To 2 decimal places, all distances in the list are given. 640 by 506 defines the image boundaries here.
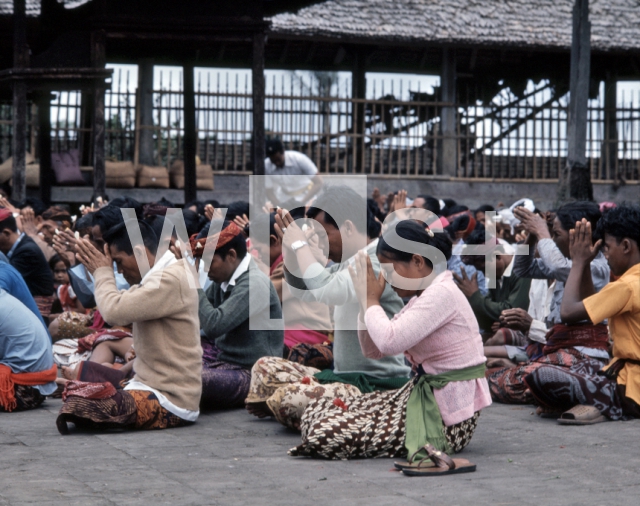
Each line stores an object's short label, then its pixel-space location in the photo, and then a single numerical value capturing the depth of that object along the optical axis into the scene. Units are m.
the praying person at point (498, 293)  7.70
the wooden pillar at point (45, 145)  12.91
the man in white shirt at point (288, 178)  11.77
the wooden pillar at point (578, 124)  13.98
